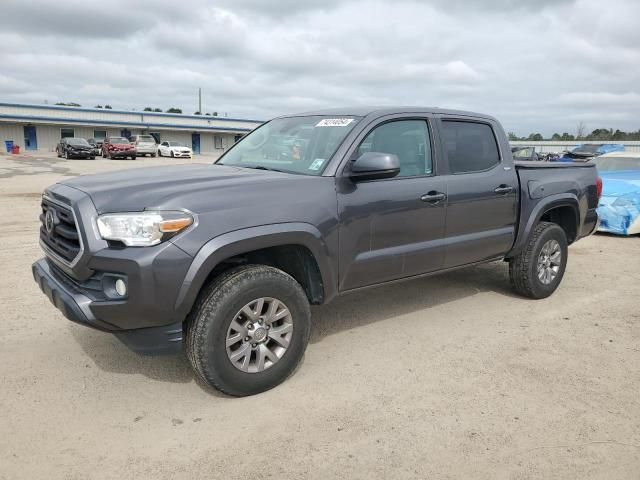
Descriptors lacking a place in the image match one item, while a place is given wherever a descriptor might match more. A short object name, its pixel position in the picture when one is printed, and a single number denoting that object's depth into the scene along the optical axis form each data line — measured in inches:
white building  1852.9
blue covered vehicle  349.7
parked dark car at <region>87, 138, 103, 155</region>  1485.2
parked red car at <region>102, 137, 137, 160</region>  1331.2
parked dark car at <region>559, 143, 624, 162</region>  1023.0
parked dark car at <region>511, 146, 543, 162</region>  870.6
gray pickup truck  112.7
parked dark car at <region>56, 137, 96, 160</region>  1307.8
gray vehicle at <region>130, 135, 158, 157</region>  1428.4
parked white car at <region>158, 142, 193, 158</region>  1550.2
